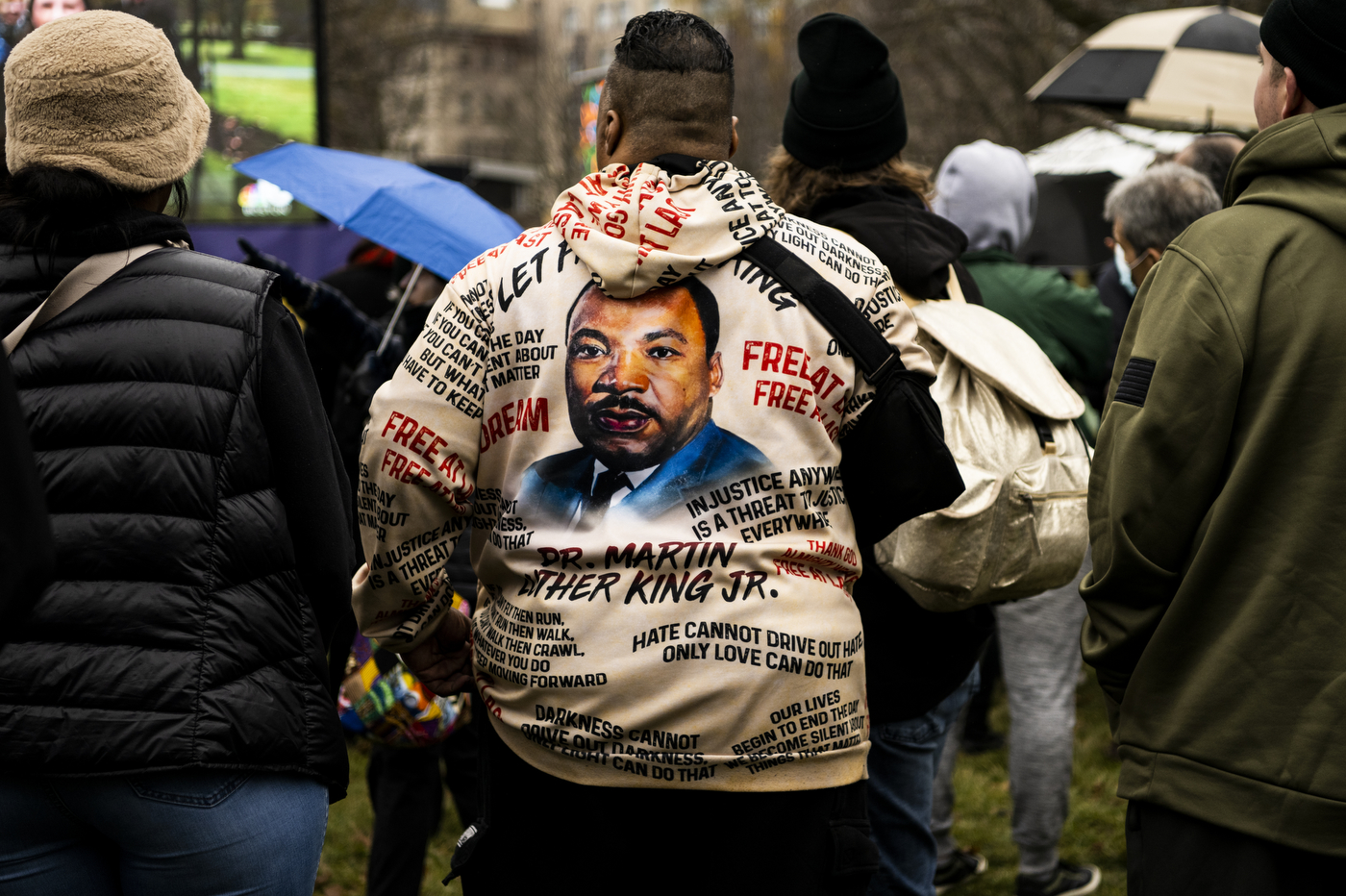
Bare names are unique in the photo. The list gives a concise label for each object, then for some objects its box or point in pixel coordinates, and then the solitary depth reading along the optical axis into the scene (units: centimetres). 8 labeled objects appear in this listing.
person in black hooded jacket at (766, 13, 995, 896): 297
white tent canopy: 828
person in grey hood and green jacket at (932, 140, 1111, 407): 398
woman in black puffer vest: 192
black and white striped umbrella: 693
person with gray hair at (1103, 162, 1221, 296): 405
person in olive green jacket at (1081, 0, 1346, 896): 203
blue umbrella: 398
